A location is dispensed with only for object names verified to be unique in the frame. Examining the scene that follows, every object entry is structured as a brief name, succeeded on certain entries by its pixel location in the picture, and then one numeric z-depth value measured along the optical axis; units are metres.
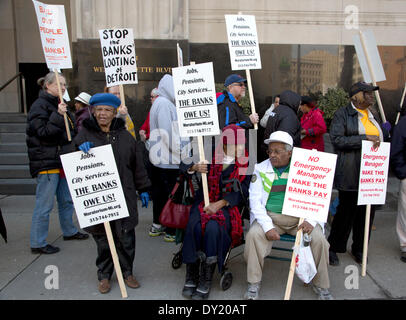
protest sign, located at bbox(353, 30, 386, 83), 4.81
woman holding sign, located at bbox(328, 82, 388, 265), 4.20
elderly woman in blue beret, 3.58
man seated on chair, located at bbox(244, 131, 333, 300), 3.48
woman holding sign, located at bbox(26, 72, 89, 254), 4.37
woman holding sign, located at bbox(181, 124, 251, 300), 3.54
